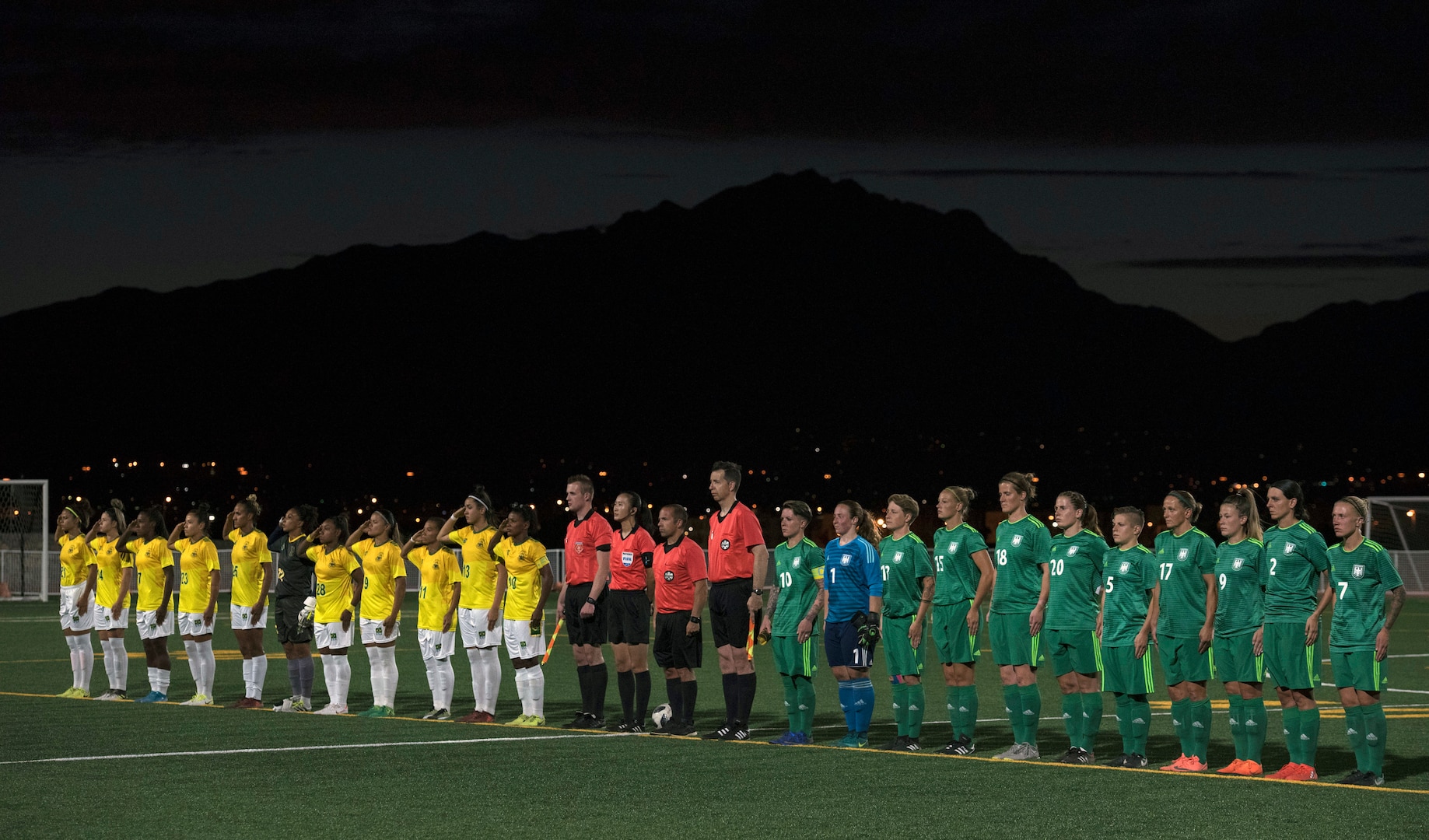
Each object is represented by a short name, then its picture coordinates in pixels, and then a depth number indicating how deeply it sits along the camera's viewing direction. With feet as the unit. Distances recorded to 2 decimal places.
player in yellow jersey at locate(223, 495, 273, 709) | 59.16
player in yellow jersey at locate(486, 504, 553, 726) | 53.78
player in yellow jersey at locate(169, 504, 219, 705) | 60.59
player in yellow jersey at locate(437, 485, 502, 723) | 54.75
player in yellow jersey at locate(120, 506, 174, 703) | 61.46
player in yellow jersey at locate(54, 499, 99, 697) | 64.69
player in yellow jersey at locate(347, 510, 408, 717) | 56.59
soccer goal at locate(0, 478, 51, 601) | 139.44
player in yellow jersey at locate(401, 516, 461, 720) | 56.03
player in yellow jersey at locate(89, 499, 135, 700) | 63.16
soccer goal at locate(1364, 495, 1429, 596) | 157.89
